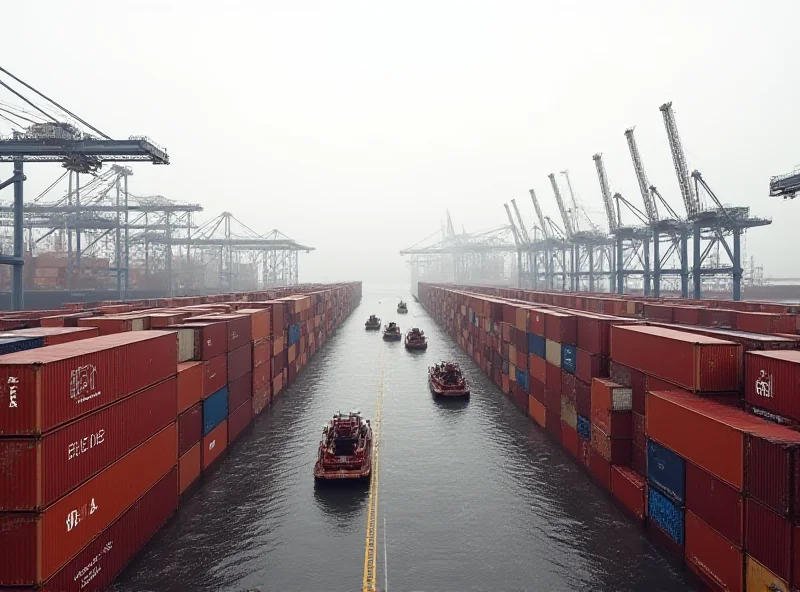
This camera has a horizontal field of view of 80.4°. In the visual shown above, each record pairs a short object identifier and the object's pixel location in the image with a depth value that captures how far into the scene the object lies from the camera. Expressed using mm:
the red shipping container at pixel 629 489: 18859
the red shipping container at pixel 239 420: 29022
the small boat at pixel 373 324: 100125
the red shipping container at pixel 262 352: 34500
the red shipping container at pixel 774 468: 11031
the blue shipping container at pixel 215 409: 24500
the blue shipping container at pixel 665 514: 16156
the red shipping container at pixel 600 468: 21750
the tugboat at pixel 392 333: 81812
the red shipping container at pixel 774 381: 13281
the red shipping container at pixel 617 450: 20688
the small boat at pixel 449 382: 40250
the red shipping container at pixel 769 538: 11234
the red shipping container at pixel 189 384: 21047
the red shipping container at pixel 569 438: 26127
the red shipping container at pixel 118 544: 13172
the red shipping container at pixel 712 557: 13070
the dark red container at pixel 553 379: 28406
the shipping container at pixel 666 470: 15664
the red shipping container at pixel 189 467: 21312
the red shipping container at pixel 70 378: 11797
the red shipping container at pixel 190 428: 21203
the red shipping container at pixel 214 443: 24531
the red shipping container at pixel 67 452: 11742
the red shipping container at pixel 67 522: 11734
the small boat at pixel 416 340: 69219
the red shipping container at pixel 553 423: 28995
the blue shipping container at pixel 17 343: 17183
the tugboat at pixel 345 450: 23359
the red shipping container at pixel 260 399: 34844
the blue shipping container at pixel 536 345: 31594
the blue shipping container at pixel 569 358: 26016
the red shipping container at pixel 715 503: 12867
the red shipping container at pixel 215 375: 24519
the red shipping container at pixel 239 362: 28847
